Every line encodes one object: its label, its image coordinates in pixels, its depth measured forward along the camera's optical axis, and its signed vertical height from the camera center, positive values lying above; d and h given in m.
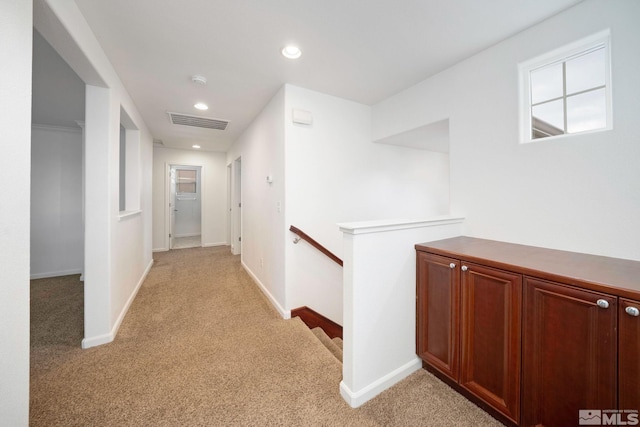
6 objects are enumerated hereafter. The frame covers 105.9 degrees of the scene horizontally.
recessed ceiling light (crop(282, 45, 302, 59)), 1.95 +1.34
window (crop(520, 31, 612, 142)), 1.49 +0.85
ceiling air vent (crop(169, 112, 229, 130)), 3.53 +1.43
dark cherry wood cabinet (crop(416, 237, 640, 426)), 0.98 -0.57
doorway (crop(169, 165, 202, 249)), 6.88 +0.22
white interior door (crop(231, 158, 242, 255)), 5.32 +0.06
